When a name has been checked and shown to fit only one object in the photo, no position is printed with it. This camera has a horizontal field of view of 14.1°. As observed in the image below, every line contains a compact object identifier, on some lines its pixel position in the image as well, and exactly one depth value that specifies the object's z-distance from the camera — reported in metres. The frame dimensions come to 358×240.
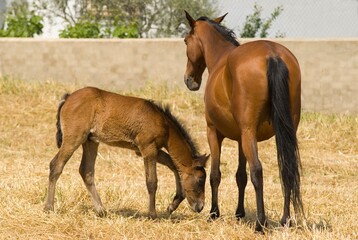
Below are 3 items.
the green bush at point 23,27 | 32.62
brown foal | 13.98
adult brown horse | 12.58
